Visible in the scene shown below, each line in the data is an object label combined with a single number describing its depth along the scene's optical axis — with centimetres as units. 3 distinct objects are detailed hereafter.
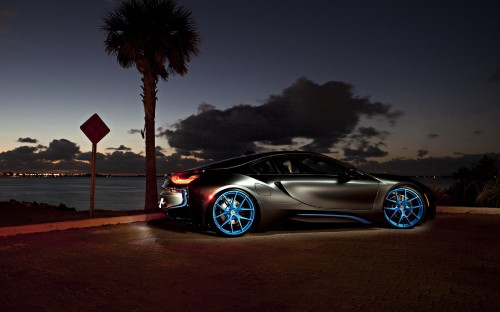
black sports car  823
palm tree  1680
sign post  1098
